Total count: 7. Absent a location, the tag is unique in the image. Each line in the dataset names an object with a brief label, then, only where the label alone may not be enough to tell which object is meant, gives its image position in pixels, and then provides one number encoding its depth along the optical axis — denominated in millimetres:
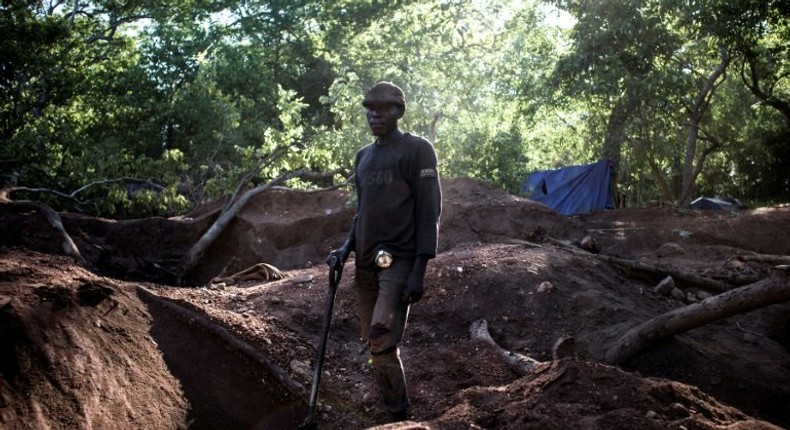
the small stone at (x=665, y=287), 7000
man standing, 3592
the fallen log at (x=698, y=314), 4480
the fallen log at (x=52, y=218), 8125
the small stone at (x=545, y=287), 6281
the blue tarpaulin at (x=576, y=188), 16016
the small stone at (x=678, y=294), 6883
